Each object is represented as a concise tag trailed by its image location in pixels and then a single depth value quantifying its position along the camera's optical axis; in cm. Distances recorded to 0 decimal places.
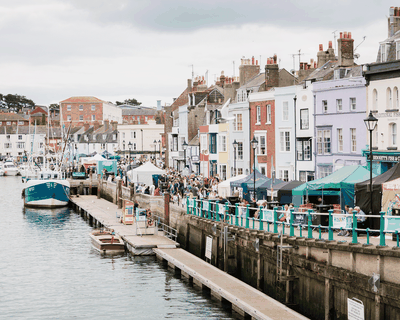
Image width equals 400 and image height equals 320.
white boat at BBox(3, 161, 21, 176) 13262
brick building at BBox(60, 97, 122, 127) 16312
